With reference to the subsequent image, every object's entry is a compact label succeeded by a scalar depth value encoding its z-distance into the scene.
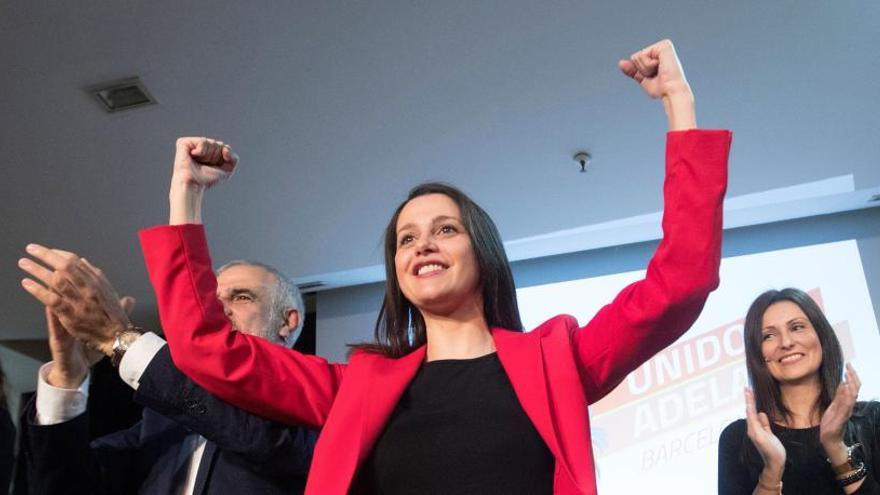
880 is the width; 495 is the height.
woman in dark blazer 2.04
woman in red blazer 1.12
